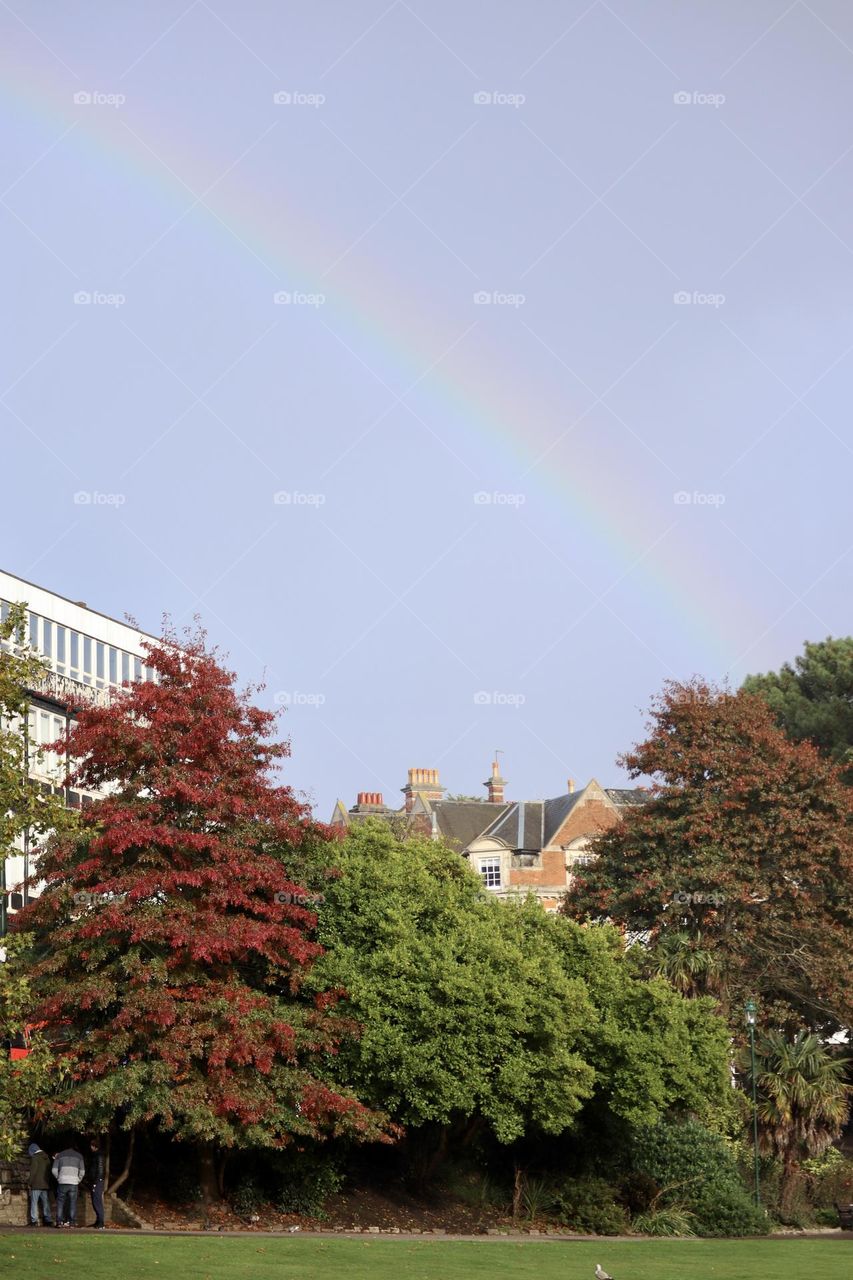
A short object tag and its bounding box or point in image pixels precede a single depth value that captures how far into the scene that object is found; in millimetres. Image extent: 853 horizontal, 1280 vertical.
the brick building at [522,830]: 82625
